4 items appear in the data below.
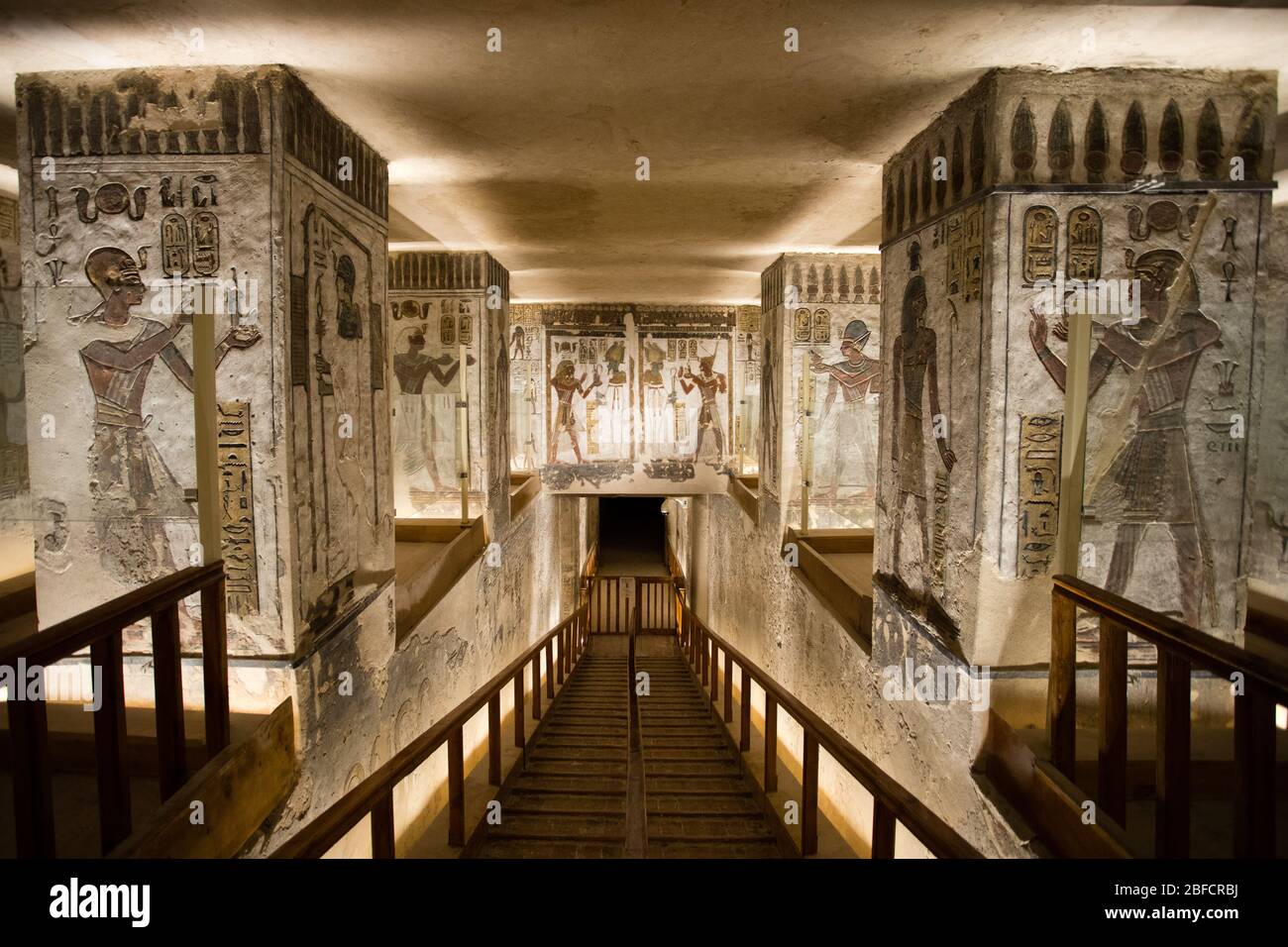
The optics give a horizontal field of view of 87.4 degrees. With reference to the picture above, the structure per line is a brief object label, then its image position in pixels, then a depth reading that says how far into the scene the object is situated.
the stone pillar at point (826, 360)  6.54
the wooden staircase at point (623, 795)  3.34
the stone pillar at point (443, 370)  6.71
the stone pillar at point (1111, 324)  2.74
